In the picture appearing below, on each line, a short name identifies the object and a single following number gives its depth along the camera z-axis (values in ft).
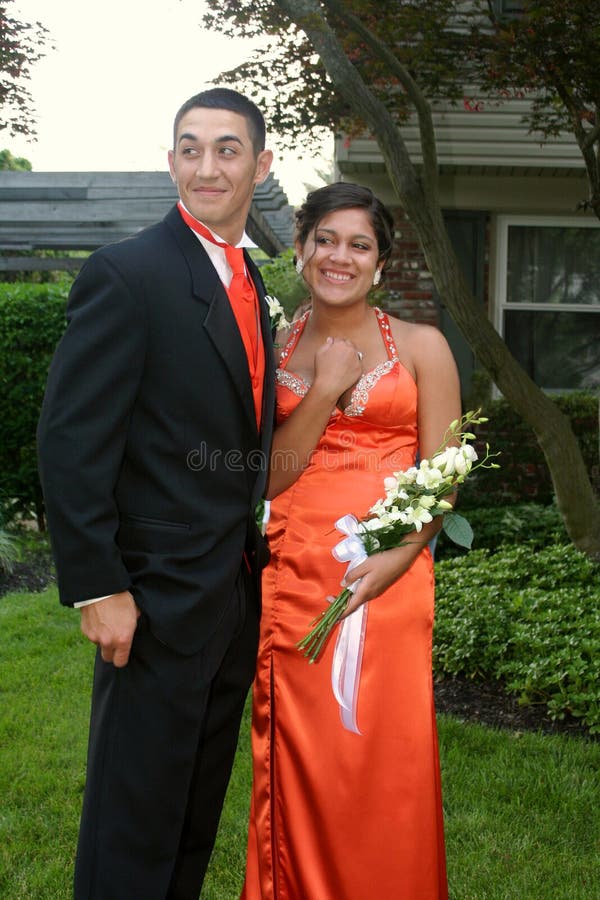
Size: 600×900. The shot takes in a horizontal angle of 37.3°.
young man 6.64
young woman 8.70
